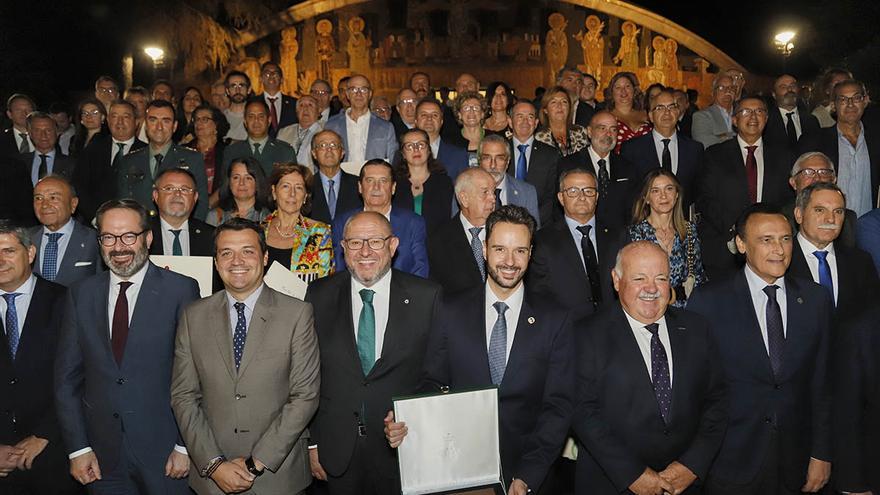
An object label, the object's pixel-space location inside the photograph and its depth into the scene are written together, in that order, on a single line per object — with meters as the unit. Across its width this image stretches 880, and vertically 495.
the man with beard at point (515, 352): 3.83
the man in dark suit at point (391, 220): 5.45
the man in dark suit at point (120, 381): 4.11
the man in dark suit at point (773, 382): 4.00
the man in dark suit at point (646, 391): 3.76
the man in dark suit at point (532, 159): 6.90
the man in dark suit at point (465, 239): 5.20
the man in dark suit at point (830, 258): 4.58
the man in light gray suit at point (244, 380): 3.88
